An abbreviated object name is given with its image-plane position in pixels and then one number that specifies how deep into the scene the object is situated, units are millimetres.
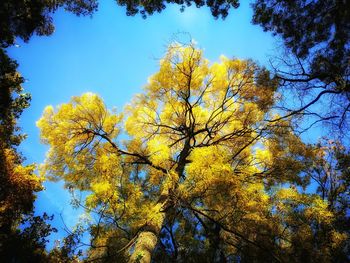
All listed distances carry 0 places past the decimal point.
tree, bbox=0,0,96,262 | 7629
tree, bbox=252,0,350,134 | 6469
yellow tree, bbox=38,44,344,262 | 7766
